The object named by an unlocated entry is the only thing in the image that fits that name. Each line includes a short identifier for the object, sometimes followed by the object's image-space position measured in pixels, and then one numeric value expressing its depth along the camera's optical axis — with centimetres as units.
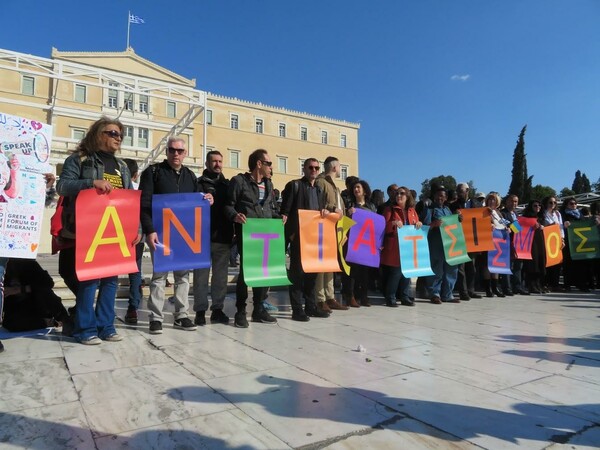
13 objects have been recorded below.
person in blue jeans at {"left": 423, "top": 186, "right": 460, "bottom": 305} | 682
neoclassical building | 1978
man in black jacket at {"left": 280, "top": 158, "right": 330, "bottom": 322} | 513
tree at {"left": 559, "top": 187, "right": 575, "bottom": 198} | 5212
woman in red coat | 638
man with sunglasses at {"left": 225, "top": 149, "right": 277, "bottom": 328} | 457
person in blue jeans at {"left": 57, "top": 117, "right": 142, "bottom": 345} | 364
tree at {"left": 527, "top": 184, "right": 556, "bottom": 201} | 4744
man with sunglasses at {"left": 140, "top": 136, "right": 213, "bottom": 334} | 417
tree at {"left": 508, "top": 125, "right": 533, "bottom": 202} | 4675
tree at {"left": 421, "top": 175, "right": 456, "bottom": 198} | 6308
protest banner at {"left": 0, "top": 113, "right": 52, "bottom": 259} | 332
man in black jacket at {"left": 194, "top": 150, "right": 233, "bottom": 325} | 462
